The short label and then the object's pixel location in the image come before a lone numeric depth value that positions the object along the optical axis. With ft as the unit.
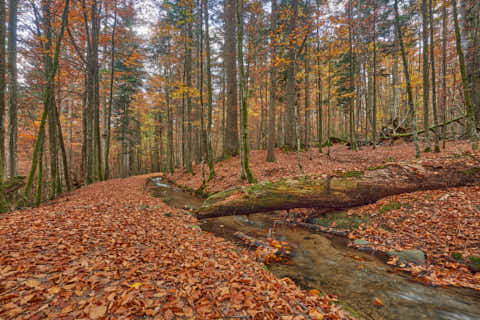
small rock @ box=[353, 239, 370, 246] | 17.71
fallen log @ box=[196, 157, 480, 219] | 20.49
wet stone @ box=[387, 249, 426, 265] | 14.53
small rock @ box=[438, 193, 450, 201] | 18.55
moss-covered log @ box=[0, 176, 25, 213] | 20.19
